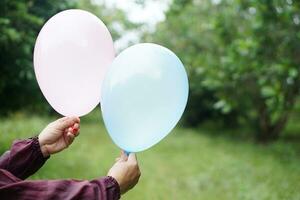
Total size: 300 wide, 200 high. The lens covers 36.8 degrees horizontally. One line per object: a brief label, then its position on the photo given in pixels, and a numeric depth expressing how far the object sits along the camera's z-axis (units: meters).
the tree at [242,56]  6.22
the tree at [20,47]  5.16
